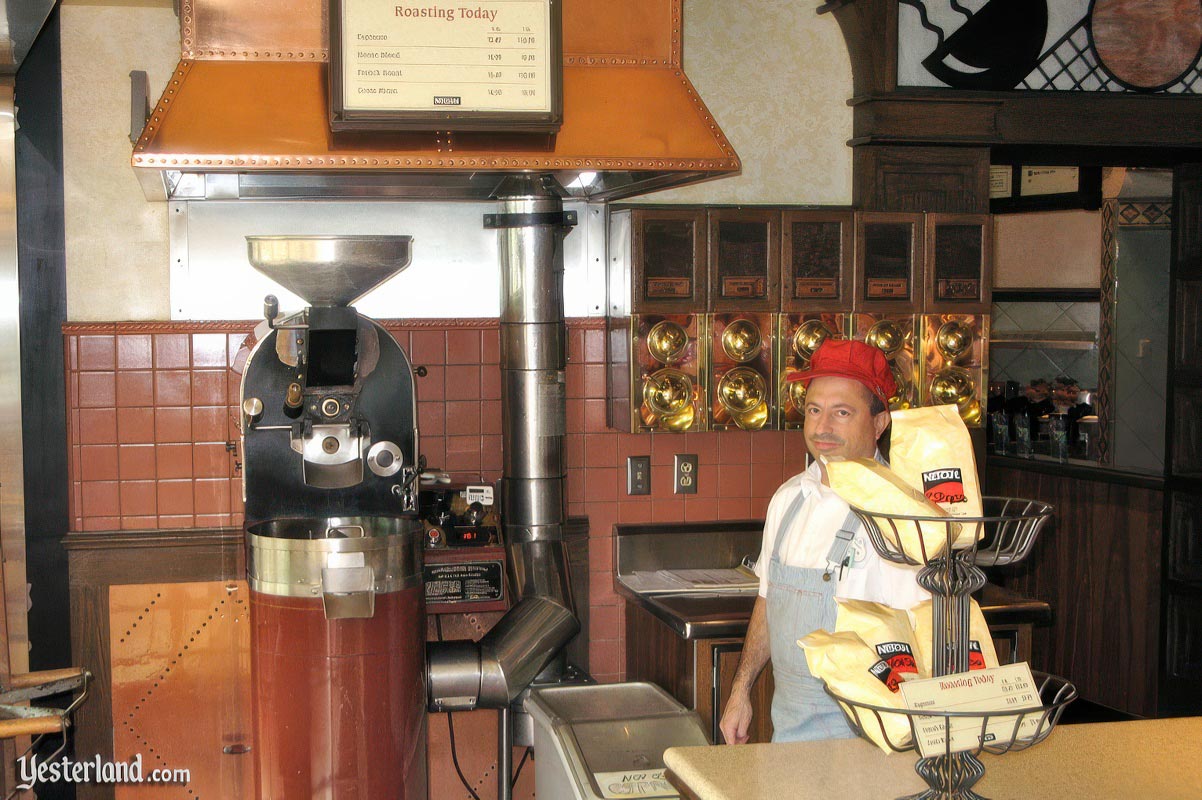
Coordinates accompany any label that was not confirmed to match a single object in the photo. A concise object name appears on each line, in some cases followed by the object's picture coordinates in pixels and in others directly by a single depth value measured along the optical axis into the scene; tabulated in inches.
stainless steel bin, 107.1
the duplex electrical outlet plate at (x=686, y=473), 163.2
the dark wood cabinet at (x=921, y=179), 163.3
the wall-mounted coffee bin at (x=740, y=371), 151.9
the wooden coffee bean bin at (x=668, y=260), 147.9
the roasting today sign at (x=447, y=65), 113.0
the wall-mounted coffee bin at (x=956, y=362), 156.3
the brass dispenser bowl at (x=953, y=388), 156.3
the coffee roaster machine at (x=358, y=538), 116.8
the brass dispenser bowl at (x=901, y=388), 154.6
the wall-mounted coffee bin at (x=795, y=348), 153.2
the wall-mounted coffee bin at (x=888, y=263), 154.3
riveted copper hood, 112.6
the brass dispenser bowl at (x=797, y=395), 153.3
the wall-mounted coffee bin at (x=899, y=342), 154.8
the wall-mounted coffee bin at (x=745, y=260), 150.4
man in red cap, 99.3
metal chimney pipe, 144.4
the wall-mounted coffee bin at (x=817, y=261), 152.4
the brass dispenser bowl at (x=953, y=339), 156.5
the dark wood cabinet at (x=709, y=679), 134.3
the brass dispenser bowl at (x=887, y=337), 154.7
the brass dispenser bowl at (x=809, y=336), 153.2
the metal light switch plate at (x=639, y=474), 161.9
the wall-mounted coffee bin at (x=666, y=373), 149.4
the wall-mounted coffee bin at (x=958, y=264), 156.2
